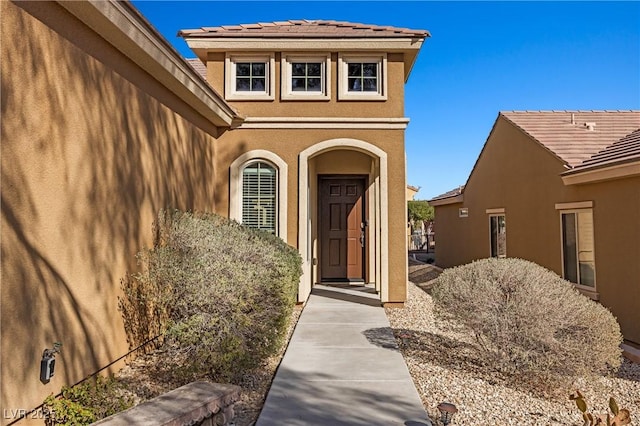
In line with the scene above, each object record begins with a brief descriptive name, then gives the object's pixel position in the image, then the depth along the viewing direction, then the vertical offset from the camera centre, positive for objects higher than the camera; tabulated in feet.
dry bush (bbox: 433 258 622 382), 15.01 -3.58
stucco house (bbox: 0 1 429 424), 11.36 +4.03
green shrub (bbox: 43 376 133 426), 10.59 -4.77
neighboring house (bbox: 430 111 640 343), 22.89 +2.28
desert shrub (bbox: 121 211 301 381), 14.32 -2.49
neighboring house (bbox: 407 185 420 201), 134.36 +13.88
